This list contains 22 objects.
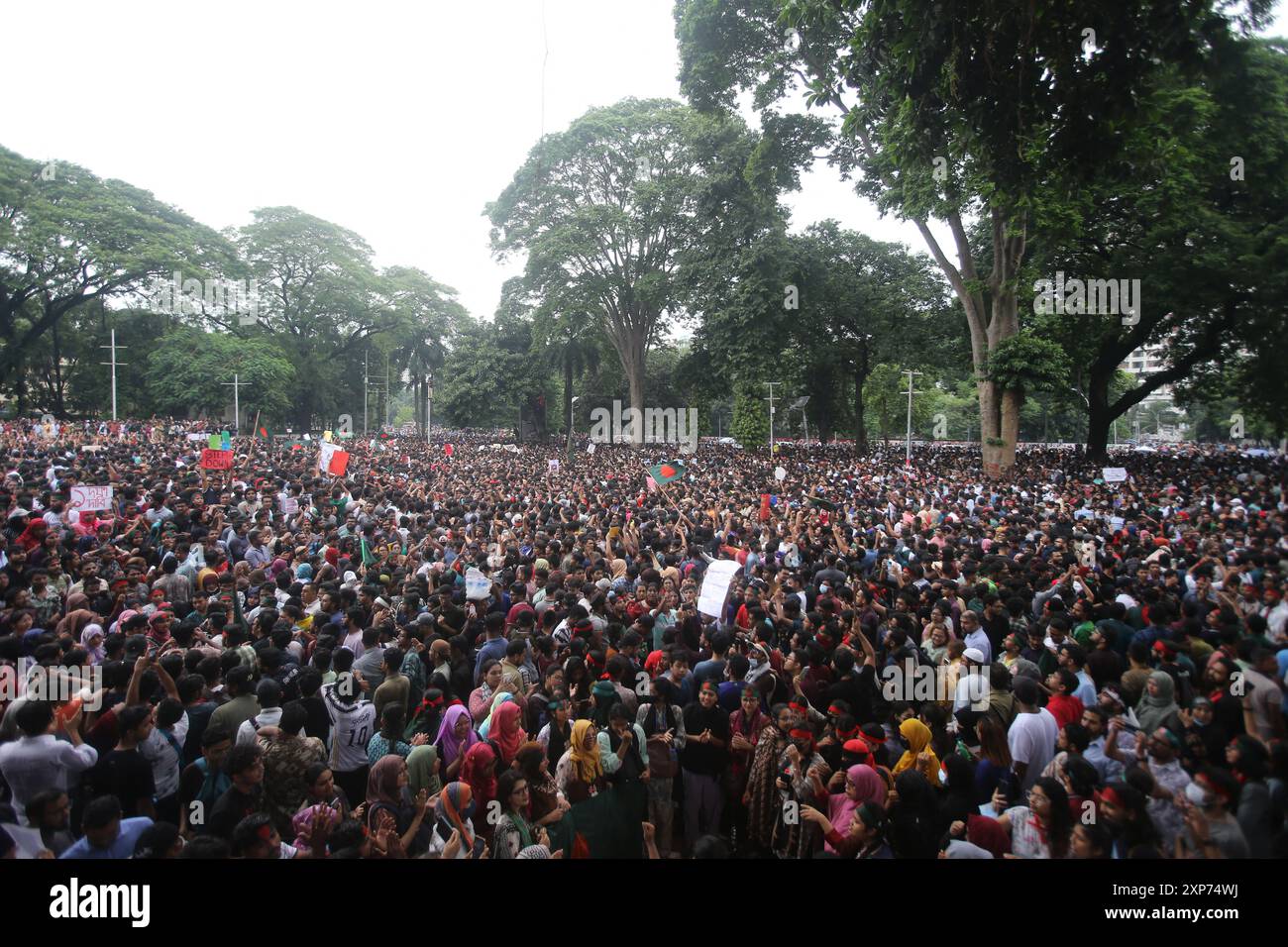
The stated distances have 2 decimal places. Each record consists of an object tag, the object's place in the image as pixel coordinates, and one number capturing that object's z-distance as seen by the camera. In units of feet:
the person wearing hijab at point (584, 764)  12.07
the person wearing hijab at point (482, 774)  12.27
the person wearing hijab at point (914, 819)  10.25
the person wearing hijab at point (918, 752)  12.57
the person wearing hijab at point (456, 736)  13.55
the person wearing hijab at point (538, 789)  11.05
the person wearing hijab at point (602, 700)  13.84
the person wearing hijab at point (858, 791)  10.80
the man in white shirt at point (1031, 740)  12.91
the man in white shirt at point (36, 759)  11.33
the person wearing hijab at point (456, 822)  11.17
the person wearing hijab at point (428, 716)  14.29
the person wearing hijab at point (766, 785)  12.78
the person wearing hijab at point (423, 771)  12.28
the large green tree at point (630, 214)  87.61
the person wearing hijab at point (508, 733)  13.19
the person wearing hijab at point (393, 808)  10.96
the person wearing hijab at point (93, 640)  17.53
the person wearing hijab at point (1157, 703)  12.94
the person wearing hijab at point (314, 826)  10.19
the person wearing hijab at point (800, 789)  11.66
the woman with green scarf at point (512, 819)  10.50
